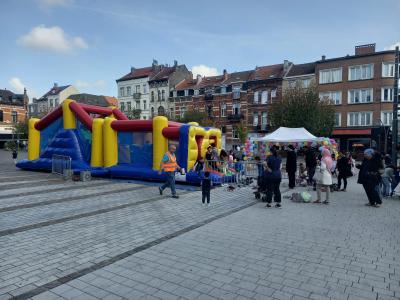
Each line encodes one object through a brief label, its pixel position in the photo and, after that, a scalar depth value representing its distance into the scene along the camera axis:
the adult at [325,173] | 9.30
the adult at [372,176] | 9.05
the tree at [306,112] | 29.05
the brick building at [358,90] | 32.75
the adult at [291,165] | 12.51
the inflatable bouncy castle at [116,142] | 13.05
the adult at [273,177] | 8.70
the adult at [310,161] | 13.06
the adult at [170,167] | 9.78
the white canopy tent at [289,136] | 17.47
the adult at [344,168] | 11.84
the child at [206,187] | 8.90
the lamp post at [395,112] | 11.83
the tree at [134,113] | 47.58
